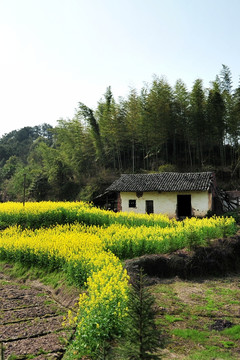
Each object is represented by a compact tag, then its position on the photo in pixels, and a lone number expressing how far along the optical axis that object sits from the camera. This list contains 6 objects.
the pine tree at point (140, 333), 3.89
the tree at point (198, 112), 27.69
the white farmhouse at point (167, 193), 21.66
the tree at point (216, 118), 27.02
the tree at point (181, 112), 28.69
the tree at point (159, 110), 27.75
